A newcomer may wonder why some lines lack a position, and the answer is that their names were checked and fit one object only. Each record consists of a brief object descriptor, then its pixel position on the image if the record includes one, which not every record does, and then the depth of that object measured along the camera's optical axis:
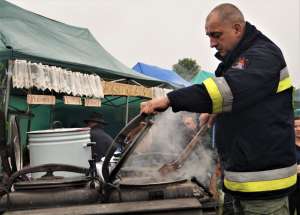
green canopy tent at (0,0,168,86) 5.85
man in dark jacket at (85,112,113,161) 5.48
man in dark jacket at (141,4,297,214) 1.98
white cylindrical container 2.76
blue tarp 11.90
